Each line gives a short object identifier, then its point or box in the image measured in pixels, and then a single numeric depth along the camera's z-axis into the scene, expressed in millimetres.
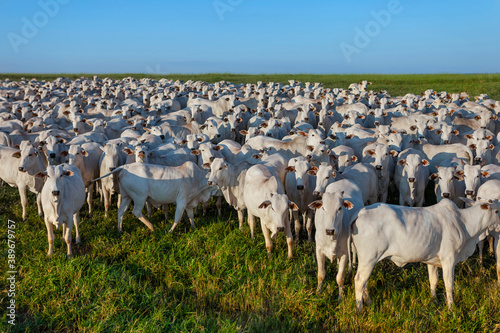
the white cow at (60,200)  7766
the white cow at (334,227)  6125
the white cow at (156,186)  9062
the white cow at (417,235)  5809
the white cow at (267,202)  7301
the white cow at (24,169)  9775
